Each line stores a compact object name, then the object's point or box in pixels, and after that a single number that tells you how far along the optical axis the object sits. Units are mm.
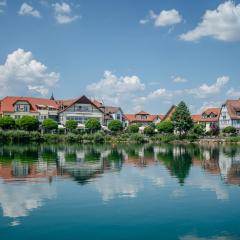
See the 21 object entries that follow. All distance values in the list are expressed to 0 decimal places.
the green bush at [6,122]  73781
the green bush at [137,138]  78938
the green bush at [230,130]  87562
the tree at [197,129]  86625
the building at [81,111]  88750
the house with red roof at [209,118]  101375
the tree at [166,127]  87312
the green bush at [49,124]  78606
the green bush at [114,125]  85812
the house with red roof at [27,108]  84375
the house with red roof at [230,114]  95050
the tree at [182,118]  86000
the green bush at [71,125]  82062
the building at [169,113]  107250
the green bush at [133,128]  87750
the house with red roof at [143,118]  113394
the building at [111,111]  99444
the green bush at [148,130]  88250
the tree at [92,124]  82812
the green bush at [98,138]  76250
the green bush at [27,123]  75144
